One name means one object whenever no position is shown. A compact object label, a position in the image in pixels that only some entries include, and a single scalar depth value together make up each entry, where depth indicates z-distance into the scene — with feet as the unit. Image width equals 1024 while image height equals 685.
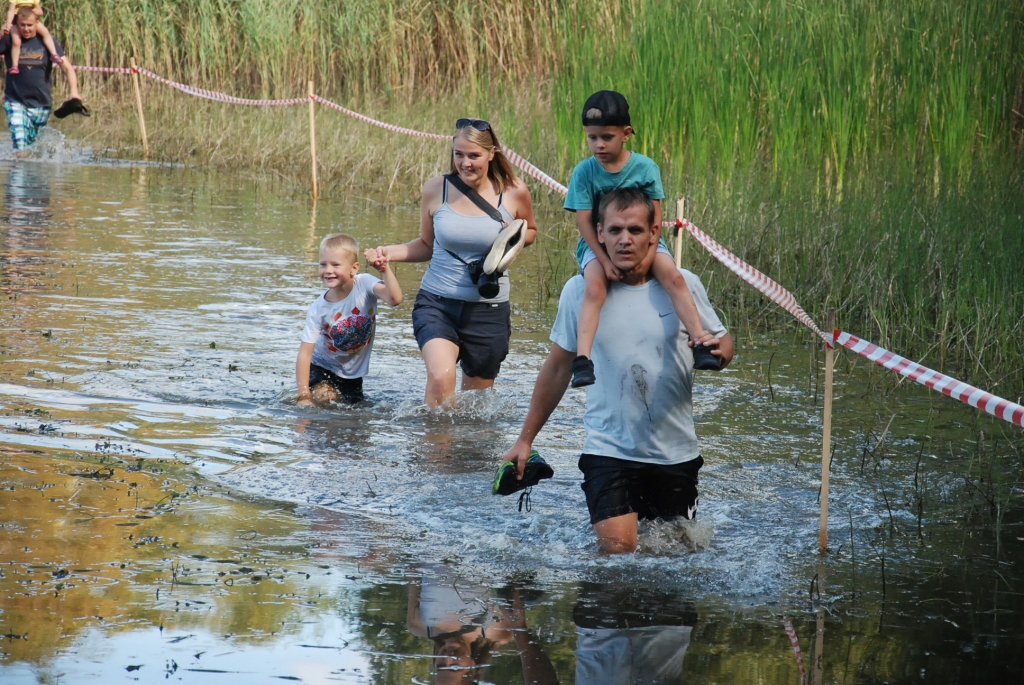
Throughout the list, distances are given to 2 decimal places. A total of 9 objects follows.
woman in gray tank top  48.21
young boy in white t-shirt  49.92
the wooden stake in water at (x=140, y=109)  128.41
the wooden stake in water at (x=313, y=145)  107.37
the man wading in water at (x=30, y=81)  107.29
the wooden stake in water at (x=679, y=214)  51.15
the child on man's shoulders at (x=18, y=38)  106.48
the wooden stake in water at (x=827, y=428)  32.72
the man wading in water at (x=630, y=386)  32.70
